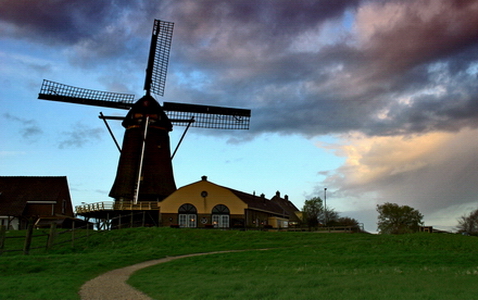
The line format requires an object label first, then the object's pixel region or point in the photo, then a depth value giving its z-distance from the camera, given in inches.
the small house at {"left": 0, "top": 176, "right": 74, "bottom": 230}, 1919.3
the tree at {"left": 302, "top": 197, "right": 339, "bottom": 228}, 3006.9
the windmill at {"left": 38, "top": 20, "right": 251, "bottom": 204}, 1786.4
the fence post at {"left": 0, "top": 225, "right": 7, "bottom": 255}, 933.8
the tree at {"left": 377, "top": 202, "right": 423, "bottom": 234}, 2888.8
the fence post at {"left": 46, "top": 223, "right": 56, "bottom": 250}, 1079.6
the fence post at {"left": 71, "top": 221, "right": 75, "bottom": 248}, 1184.2
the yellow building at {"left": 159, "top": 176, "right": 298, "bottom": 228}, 1802.4
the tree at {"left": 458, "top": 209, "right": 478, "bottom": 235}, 2878.9
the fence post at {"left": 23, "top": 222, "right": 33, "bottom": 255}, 959.6
